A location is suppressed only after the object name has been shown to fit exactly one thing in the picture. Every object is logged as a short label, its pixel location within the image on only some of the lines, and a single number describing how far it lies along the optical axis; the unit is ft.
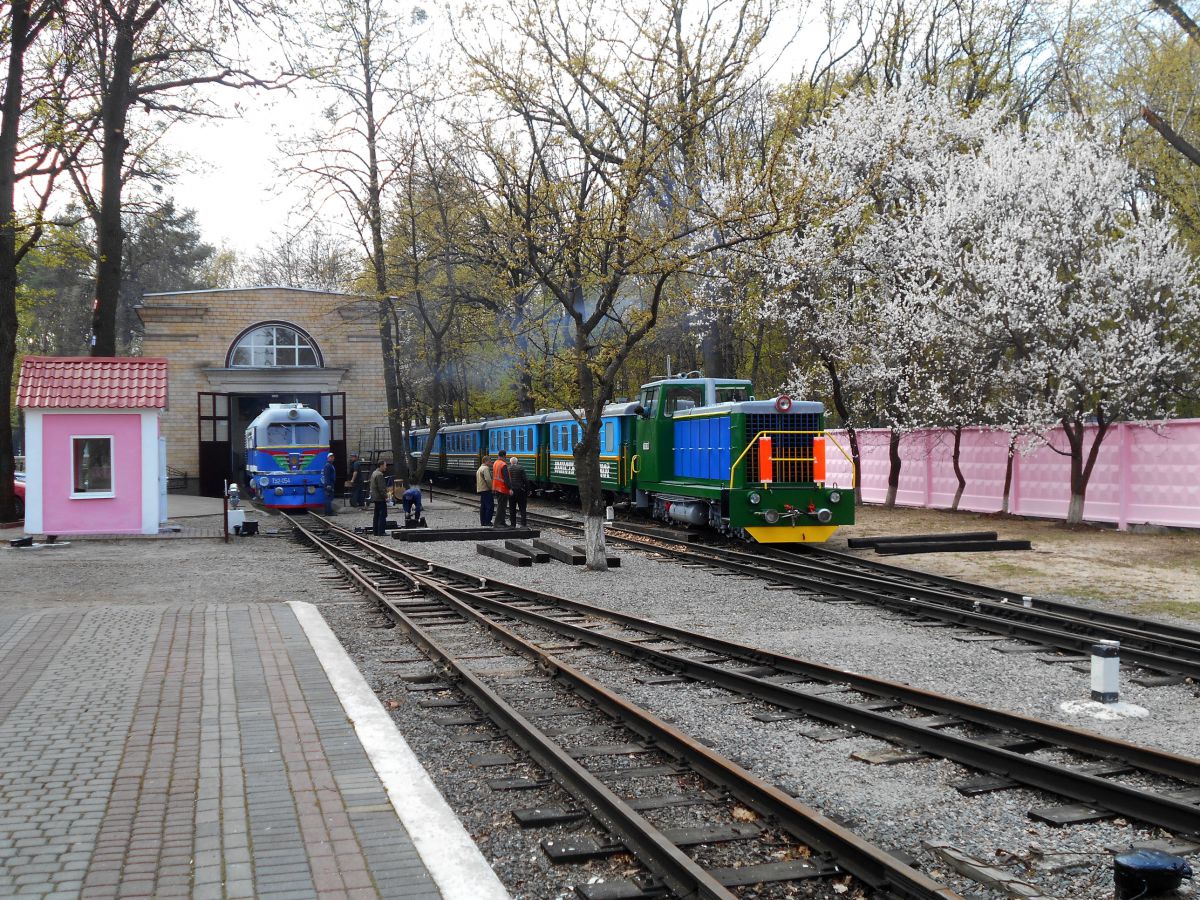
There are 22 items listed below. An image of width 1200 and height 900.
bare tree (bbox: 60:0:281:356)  66.74
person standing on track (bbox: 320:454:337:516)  99.91
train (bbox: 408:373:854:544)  60.29
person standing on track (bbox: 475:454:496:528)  76.33
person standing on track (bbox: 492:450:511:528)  73.15
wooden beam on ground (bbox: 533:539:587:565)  55.16
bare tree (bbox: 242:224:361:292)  172.30
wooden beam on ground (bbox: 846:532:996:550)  62.44
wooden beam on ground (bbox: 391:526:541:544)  68.85
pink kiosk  67.51
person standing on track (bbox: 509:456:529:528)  74.90
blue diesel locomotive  97.91
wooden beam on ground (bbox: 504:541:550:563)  56.85
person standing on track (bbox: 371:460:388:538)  73.67
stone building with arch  129.29
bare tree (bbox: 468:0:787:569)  50.55
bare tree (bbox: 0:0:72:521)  68.33
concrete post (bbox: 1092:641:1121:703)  25.04
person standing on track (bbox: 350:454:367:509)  105.09
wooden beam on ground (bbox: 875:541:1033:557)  61.05
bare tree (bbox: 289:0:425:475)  106.52
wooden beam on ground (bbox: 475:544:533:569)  55.06
